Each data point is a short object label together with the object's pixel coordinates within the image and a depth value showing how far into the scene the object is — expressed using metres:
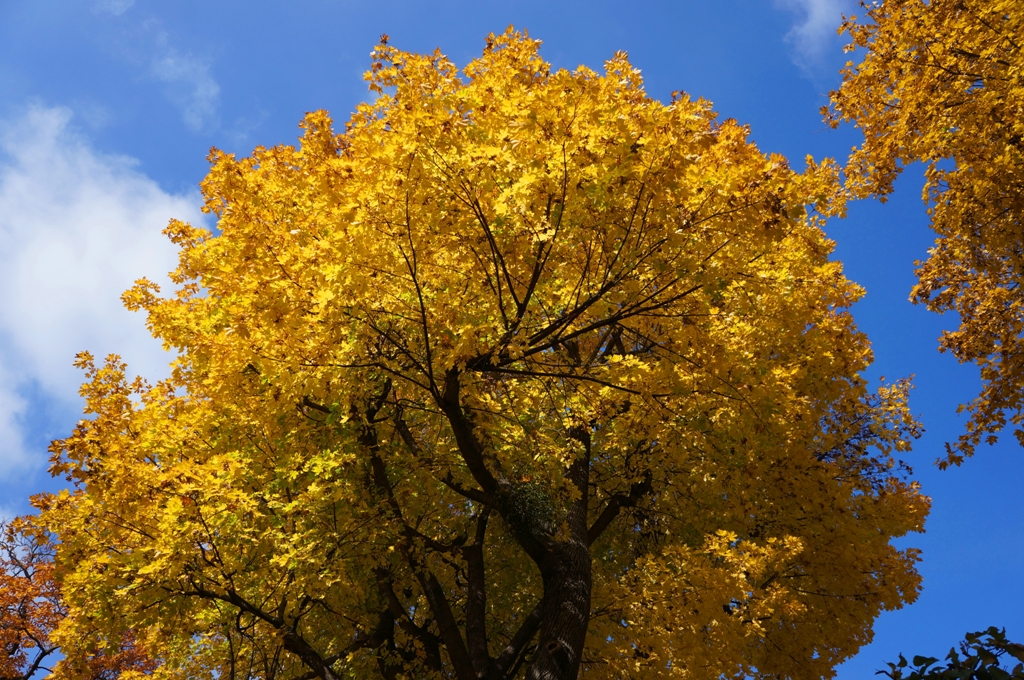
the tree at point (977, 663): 2.58
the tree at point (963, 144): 8.09
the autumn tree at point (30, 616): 14.83
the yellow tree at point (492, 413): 5.25
